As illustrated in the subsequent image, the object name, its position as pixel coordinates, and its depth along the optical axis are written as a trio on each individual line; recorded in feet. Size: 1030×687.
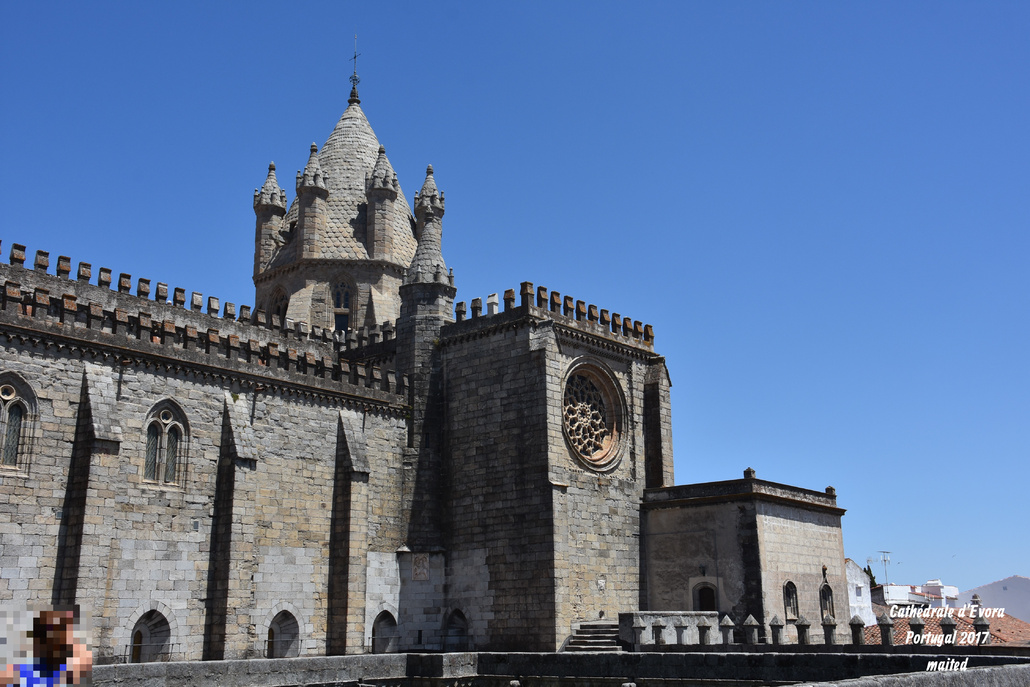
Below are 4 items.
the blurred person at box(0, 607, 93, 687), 14.85
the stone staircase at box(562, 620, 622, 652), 86.74
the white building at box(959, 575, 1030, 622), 379.14
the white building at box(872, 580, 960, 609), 176.35
